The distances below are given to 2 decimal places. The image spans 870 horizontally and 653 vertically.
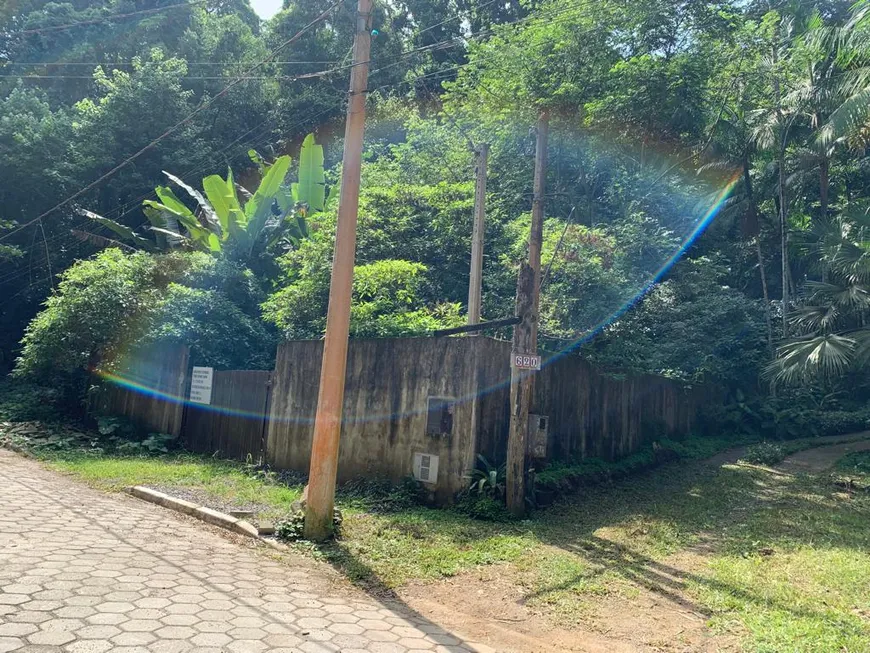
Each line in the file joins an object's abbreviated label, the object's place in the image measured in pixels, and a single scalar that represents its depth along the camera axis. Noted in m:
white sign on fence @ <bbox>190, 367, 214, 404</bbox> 12.86
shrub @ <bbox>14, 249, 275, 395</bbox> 13.80
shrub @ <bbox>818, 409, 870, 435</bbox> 16.97
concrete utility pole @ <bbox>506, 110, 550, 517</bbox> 8.01
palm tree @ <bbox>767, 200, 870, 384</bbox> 12.34
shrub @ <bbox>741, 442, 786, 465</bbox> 13.48
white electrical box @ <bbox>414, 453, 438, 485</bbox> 8.55
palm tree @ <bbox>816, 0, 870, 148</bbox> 10.68
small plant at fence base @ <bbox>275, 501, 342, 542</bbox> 6.55
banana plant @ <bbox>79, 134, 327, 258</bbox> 15.72
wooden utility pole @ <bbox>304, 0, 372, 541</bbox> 6.51
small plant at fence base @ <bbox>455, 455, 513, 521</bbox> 7.86
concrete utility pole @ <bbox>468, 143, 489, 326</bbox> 10.53
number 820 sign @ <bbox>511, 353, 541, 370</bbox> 7.99
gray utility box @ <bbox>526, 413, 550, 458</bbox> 8.44
